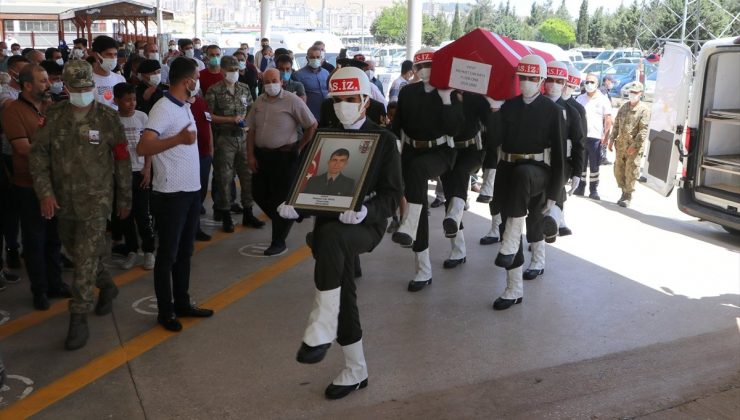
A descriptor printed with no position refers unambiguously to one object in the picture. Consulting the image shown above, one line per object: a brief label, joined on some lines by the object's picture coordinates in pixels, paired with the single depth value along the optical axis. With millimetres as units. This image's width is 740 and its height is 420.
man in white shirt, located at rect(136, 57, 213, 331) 4938
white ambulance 8094
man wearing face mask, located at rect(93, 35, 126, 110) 7523
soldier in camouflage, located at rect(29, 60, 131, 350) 4848
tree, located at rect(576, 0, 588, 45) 58750
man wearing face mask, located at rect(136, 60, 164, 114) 7277
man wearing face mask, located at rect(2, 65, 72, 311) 5406
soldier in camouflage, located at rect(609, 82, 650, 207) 10227
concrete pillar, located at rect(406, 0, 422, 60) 14711
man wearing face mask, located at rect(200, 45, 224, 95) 9125
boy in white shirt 6465
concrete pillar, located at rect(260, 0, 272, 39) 27767
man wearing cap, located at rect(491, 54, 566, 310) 5812
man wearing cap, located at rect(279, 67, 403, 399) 4016
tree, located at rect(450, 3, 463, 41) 64438
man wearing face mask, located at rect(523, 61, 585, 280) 6129
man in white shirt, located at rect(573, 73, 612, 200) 11039
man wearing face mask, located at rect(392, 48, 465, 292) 6281
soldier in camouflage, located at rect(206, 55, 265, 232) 7832
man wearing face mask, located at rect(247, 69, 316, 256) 7309
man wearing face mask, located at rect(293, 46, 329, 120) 10359
